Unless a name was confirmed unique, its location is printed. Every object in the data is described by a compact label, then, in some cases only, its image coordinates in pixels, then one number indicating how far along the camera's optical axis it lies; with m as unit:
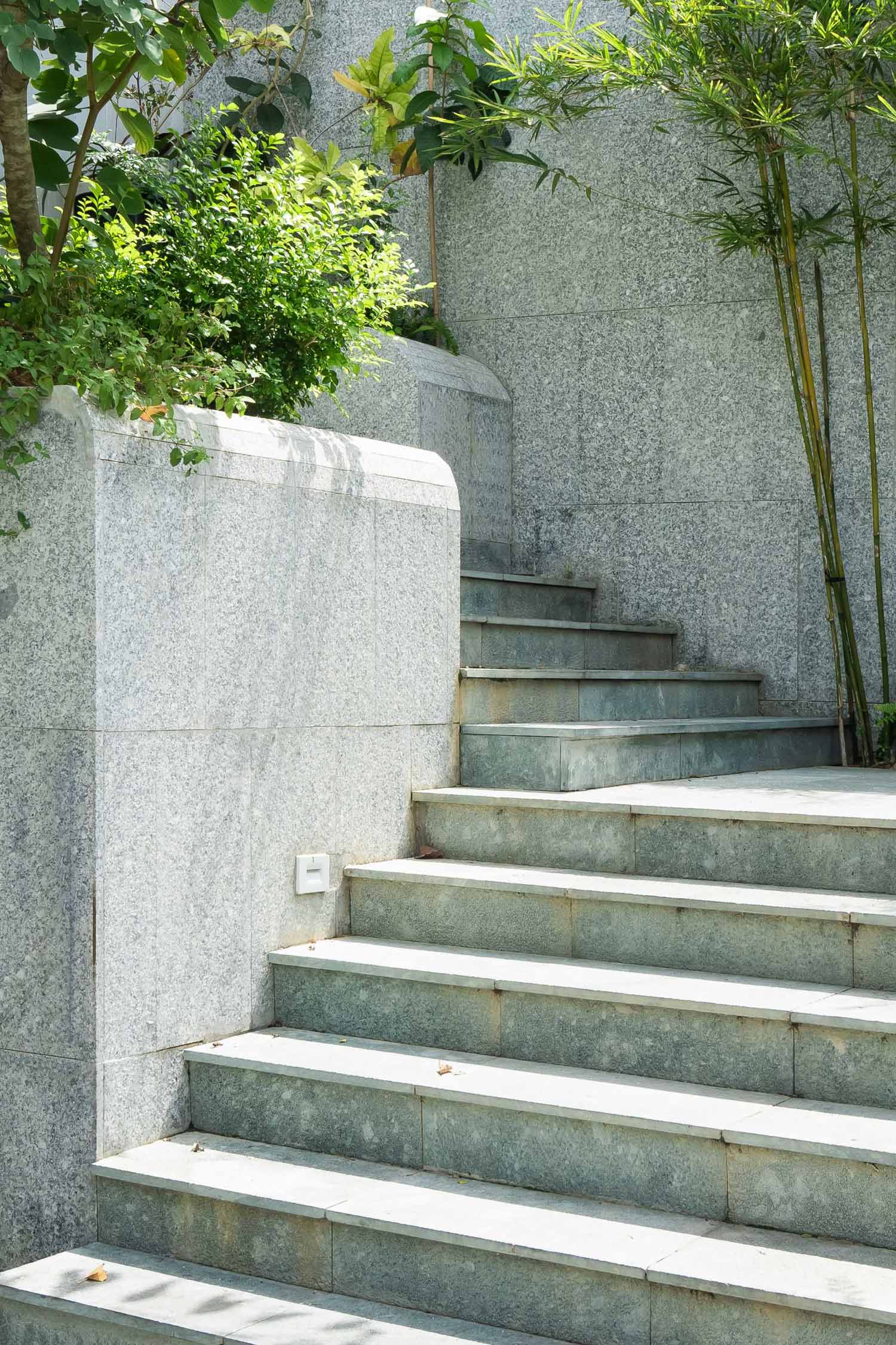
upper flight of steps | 4.54
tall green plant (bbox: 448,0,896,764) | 5.33
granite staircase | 2.87
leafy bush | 3.52
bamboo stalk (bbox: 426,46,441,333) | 7.02
